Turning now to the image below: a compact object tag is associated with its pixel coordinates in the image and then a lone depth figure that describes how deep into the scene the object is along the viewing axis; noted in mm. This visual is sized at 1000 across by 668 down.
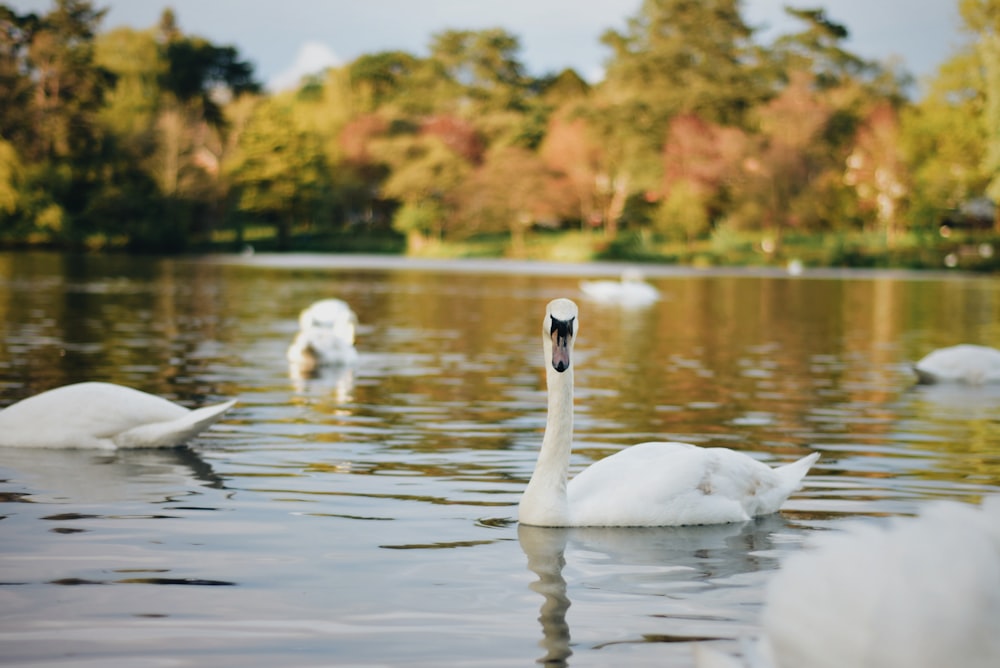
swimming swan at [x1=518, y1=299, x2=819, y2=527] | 6195
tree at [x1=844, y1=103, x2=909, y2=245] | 56812
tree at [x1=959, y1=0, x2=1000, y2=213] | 39438
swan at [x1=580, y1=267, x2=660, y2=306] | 29234
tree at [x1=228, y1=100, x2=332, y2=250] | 71312
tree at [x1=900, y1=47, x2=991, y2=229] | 53062
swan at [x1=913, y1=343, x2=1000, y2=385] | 13297
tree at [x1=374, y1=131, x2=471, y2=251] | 69938
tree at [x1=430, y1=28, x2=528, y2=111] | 77562
